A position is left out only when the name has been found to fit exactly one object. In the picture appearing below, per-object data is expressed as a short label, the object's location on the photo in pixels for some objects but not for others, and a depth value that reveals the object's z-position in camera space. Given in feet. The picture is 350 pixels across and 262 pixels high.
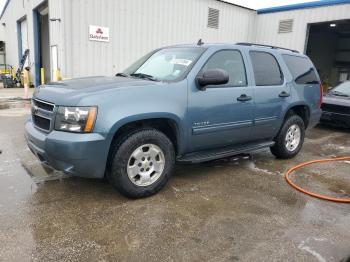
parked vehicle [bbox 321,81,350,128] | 27.25
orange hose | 13.08
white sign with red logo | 38.60
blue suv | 10.78
